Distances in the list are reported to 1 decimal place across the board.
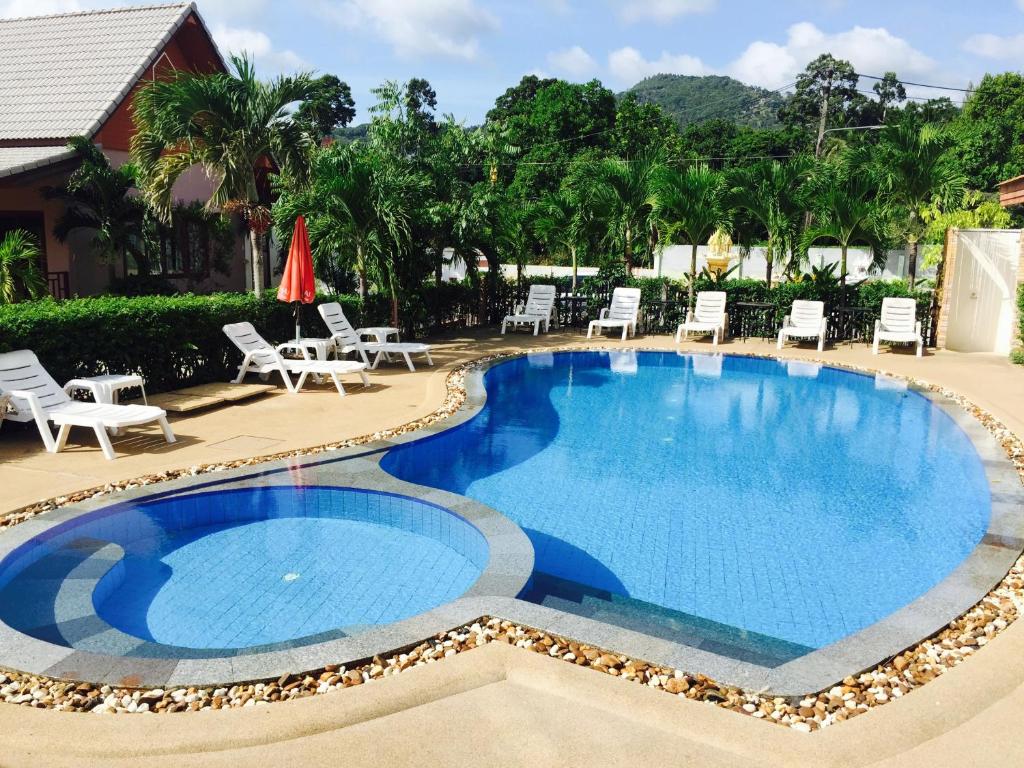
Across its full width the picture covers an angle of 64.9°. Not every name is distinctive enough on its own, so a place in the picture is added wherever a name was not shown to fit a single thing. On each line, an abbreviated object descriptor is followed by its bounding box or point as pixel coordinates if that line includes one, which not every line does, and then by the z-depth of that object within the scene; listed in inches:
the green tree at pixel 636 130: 1937.7
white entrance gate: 613.0
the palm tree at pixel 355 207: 522.6
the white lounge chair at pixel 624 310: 705.0
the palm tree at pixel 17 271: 486.6
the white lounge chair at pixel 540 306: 733.3
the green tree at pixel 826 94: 2529.5
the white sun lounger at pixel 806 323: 638.5
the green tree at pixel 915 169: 613.9
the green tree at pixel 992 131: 1557.6
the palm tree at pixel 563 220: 747.4
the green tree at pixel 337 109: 2536.9
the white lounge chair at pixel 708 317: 674.8
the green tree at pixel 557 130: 1920.5
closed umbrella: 436.8
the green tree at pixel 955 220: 836.0
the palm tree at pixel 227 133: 465.4
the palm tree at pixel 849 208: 635.5
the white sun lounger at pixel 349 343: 506.6
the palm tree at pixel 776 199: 671.8
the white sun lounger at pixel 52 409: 299.7
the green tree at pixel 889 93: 2583.7
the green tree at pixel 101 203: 566.9
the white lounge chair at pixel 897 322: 616.1
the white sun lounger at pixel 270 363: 428.1
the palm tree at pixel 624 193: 720.3
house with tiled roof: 596.4
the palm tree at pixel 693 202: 687.1
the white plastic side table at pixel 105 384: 336.2
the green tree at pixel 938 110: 2038.1
